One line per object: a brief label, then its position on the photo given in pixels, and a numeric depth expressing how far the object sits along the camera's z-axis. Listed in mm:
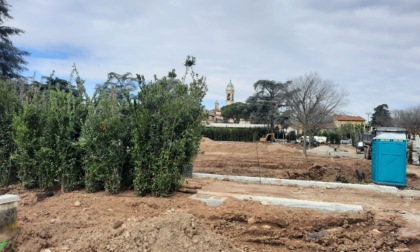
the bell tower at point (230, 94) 98188
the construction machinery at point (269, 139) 47062
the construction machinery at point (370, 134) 21047
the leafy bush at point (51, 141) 6941
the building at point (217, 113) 86388
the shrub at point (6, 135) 7656
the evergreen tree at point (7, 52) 21969
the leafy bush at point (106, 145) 6637
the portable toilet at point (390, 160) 9773
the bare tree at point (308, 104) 30094
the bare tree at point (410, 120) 46031
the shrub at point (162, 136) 6469
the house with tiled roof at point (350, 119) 100625
